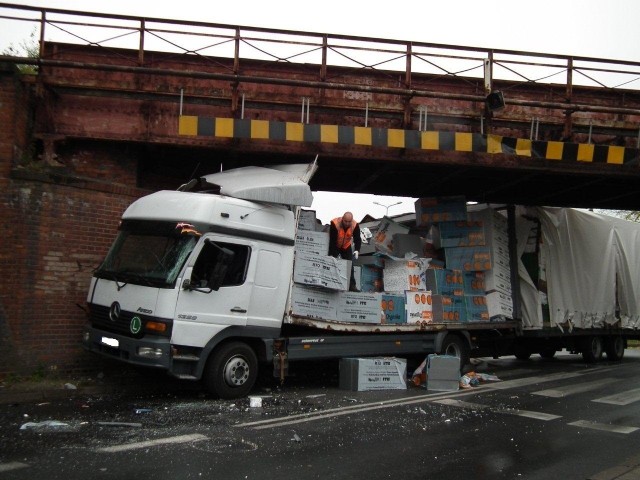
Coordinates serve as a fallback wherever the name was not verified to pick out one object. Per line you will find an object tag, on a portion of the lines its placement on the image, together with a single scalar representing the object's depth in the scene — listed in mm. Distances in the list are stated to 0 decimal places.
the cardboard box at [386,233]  11619
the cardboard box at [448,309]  10906
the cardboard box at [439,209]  11945
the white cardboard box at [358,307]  9586
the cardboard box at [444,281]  10932
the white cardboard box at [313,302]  8914
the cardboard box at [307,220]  9297
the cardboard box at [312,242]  9117
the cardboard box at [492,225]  11906
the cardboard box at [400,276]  10492
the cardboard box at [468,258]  11609
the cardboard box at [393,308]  10148
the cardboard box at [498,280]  11715
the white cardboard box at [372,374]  9289
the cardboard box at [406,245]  11602
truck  7469
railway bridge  8586
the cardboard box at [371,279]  10344
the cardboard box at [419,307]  10492
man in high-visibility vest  9891
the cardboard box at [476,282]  11688
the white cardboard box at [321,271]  9016
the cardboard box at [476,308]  11531
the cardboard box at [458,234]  11836
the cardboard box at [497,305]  11797
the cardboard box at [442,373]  9578
